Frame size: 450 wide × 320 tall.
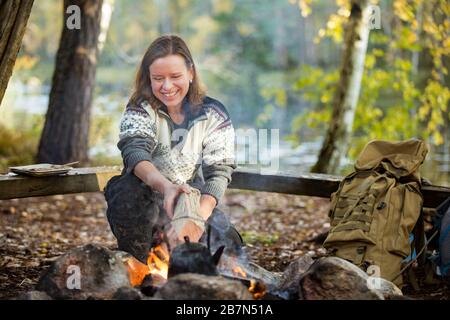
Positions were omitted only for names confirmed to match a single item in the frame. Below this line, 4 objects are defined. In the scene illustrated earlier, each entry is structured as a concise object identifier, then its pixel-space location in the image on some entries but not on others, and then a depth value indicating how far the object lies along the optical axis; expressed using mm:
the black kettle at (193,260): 2904
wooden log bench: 3975
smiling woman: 3467
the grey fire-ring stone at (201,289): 2629
